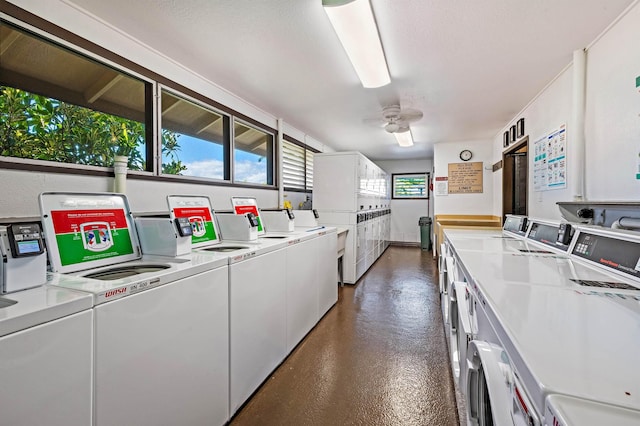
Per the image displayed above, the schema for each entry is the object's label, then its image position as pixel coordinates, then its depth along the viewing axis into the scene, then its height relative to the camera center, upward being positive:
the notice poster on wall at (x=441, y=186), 5.98 +0.41
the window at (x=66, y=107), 1.62 +0.66
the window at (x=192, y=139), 2.58 +0.68
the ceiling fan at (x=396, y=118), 3.69 +1.22
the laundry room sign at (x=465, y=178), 5.71 +0.55
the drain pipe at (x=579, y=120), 2.27 +0.68
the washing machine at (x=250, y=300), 1.69 -0.62
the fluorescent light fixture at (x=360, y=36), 1.67 +1.15
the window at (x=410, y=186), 8.01 +0.56
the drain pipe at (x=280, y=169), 4.22 +0.54
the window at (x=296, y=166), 4.62 +0.69
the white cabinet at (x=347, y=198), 4.32 +0.12
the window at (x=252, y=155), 3.50 +0.68
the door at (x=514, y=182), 4.40 +0.37
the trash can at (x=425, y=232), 7.26 -0.68
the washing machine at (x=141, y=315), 1.03 -0.46
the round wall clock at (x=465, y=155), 5.74 +1.00
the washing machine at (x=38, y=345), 0.76 -0.40
